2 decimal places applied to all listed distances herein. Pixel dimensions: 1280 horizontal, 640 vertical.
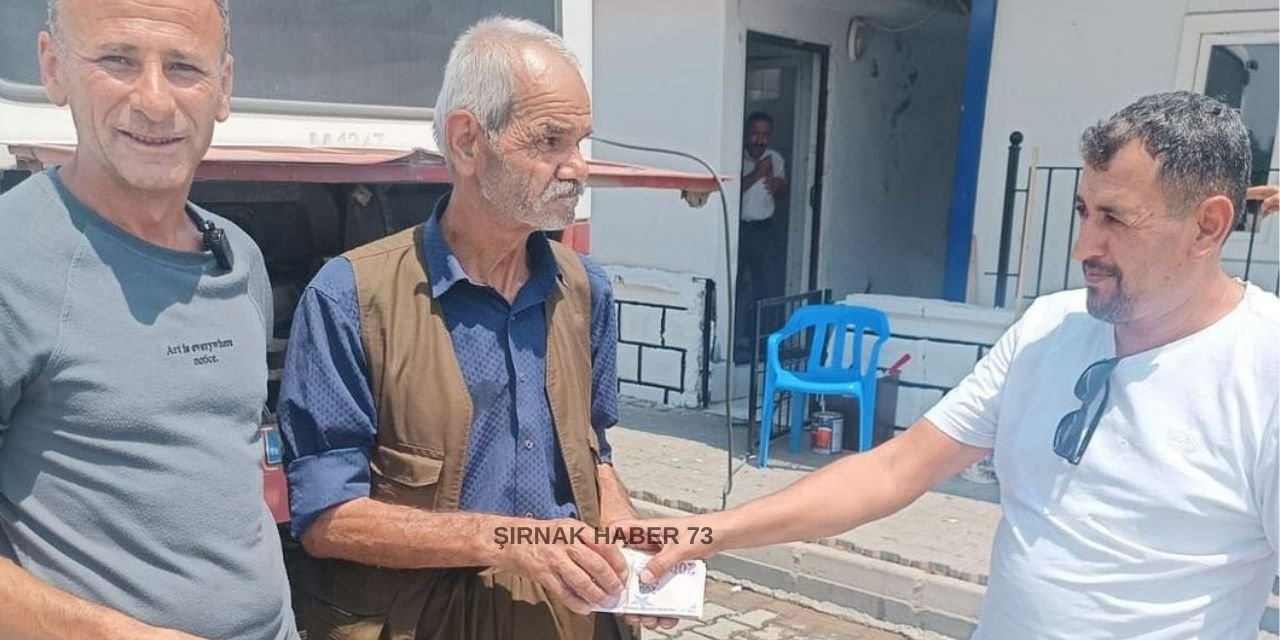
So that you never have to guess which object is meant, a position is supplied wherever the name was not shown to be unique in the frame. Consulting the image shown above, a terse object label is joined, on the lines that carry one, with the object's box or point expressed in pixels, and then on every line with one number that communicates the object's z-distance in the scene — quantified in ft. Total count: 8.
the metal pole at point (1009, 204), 18.47
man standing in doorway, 23.44
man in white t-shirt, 5.44
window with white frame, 16.96
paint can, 18.57
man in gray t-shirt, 4.45
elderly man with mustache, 5.66
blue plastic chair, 17.57
